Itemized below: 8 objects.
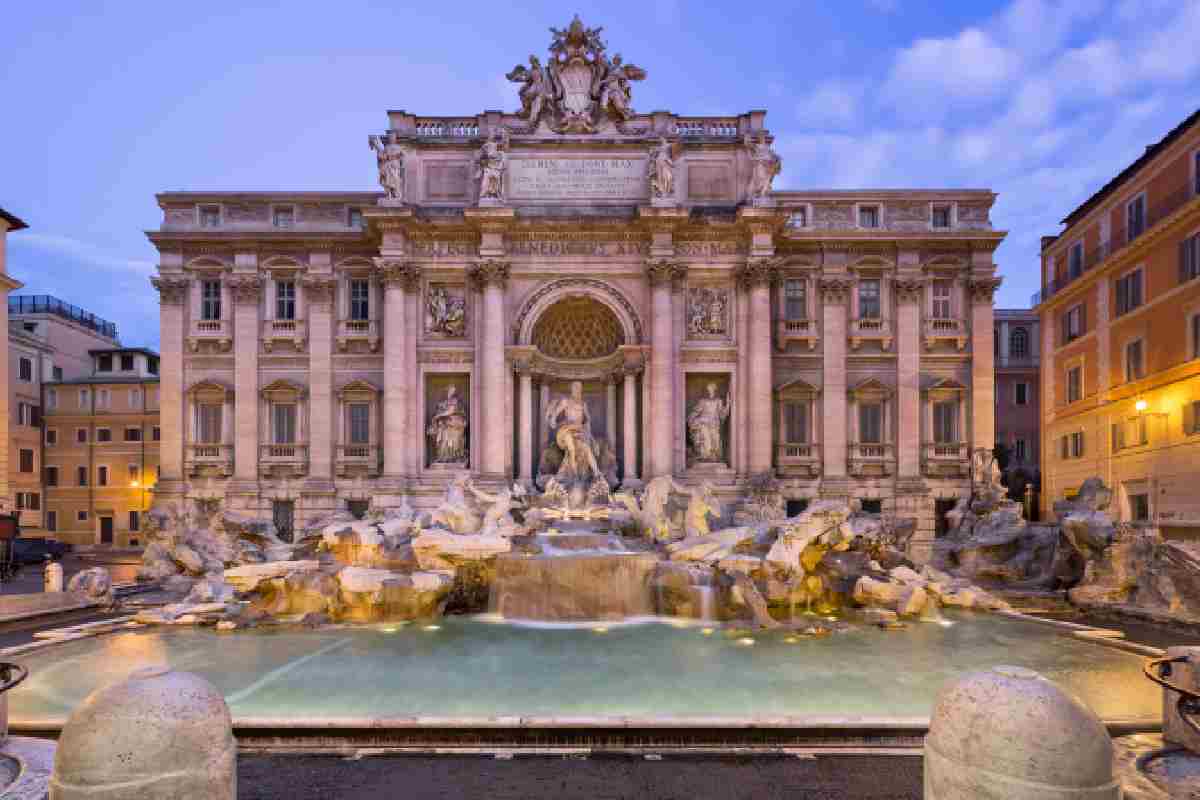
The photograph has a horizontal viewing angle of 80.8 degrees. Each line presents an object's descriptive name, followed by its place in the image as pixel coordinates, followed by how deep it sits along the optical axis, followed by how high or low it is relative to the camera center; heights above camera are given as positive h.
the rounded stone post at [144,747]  3.78 -1.82
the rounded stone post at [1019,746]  3.74 -1.82
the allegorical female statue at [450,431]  25.75 -0.66
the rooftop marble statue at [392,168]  25.41 +8.86
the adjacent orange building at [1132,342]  25.20 +2.88
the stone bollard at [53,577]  17.02 -3.94
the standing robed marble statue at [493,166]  25.20 +8.94
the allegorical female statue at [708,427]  25.70 -0.54
